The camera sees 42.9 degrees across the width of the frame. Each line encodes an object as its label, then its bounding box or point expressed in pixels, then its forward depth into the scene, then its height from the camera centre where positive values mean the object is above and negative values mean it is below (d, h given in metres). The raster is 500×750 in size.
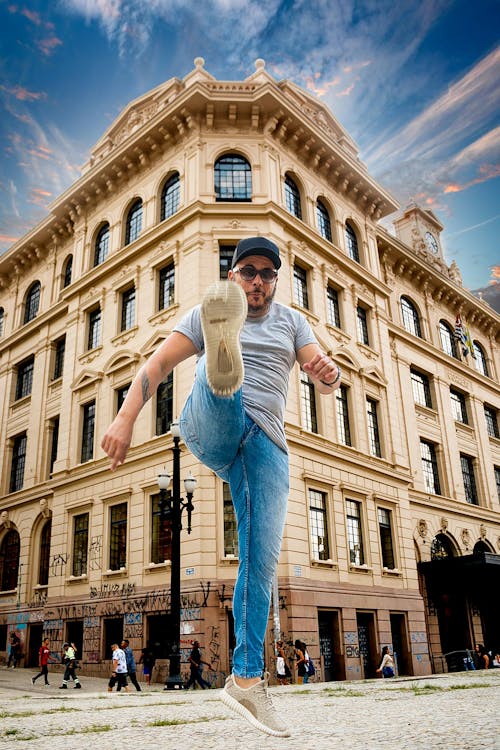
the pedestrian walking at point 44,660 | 17.94 -0.67
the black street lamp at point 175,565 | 14.78 +1.41
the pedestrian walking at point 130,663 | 16.00 -0.77
